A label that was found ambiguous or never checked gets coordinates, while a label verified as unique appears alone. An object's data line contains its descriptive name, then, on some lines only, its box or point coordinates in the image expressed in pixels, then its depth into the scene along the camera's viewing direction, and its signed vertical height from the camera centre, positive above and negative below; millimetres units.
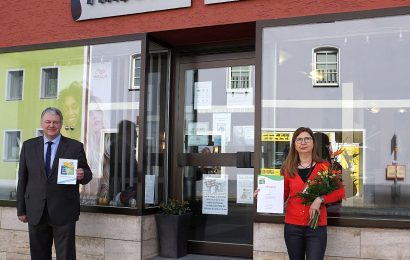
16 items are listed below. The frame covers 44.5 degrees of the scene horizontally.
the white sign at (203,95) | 6332 +685
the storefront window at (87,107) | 6160 +520
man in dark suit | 4930 -459
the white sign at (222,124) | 6164 +312
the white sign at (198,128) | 6297 +263
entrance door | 6016 -12
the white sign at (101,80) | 6379 +859
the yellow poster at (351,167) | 5133 -160
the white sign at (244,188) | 5965 -464
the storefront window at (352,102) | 4988 +526
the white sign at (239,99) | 6109 +619
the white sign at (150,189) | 6031 -496
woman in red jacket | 4129 -427
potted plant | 5871 -936
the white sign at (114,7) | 5789 +1680
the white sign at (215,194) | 6129 -556
